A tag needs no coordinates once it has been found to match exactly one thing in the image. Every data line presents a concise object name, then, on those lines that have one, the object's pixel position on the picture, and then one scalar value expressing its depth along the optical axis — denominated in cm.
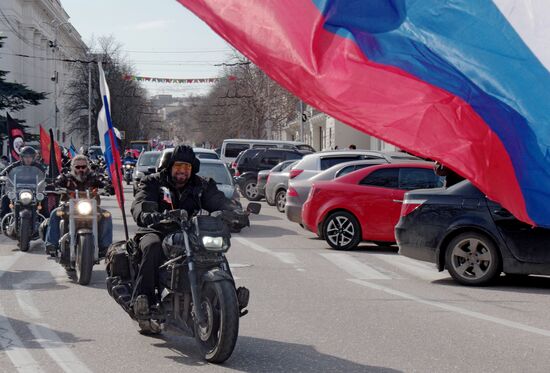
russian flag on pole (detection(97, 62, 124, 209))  977
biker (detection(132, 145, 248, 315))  804
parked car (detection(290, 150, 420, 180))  2352
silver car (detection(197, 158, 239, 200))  2342
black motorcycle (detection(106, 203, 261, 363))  721
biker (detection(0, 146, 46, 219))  1725
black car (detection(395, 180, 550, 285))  1238
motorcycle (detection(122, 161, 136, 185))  5388
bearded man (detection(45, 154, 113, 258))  1320
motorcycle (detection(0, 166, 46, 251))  1683
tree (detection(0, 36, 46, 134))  5247
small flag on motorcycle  819
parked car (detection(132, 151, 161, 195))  3281
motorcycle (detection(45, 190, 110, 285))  1235
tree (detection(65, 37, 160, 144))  10319
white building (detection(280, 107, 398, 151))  7284
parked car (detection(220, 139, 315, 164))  4497
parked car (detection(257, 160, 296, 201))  3344
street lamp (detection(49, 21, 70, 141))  7032
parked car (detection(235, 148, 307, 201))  3730
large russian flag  432
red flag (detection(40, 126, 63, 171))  2506
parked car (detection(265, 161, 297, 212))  2981
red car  1736
